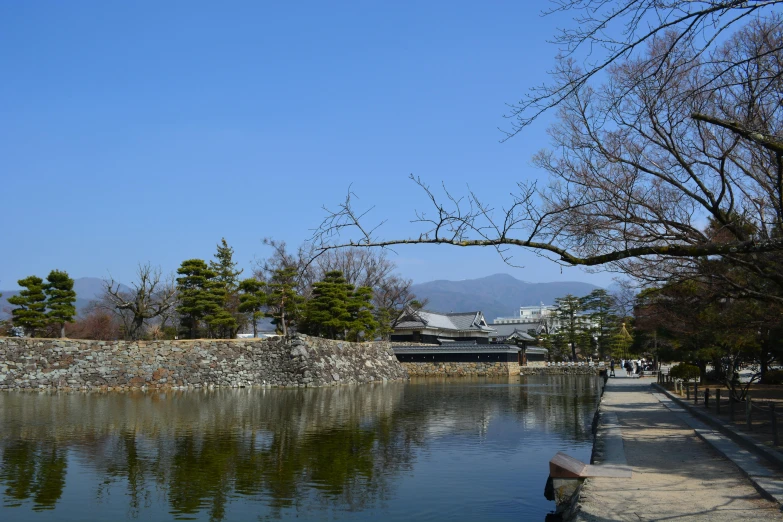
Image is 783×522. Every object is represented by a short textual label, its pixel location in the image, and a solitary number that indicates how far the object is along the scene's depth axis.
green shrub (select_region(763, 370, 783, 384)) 30.77
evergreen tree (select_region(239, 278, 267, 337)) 36.66
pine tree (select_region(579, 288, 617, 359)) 69.47
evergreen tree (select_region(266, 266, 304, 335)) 38.91
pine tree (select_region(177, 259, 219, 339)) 34.59
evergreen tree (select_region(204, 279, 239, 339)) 34.80
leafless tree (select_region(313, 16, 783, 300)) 9.62
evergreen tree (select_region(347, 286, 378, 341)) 41.53
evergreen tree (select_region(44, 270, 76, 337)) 32.78
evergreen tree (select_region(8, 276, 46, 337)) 32.09
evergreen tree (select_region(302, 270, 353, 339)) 39.81
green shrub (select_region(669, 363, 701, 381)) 28.39
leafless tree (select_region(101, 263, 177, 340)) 33.00
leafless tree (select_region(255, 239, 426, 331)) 51.53
